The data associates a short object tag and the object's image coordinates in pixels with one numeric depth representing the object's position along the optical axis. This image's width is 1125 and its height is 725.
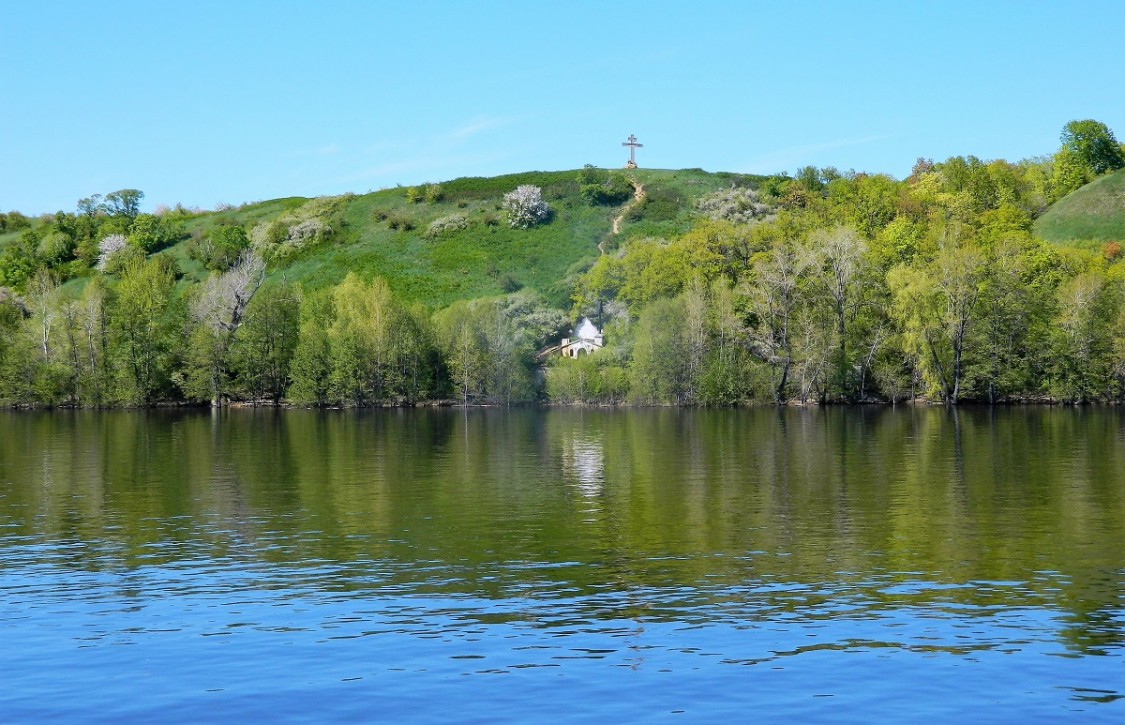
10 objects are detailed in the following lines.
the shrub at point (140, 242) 197.69
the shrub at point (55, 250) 195.75
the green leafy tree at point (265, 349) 134.38
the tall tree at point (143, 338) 133.25
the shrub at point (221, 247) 184.88
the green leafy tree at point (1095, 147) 188.50
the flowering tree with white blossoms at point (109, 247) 192.00
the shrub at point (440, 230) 198.00
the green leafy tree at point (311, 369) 131.25
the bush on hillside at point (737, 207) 184.62
